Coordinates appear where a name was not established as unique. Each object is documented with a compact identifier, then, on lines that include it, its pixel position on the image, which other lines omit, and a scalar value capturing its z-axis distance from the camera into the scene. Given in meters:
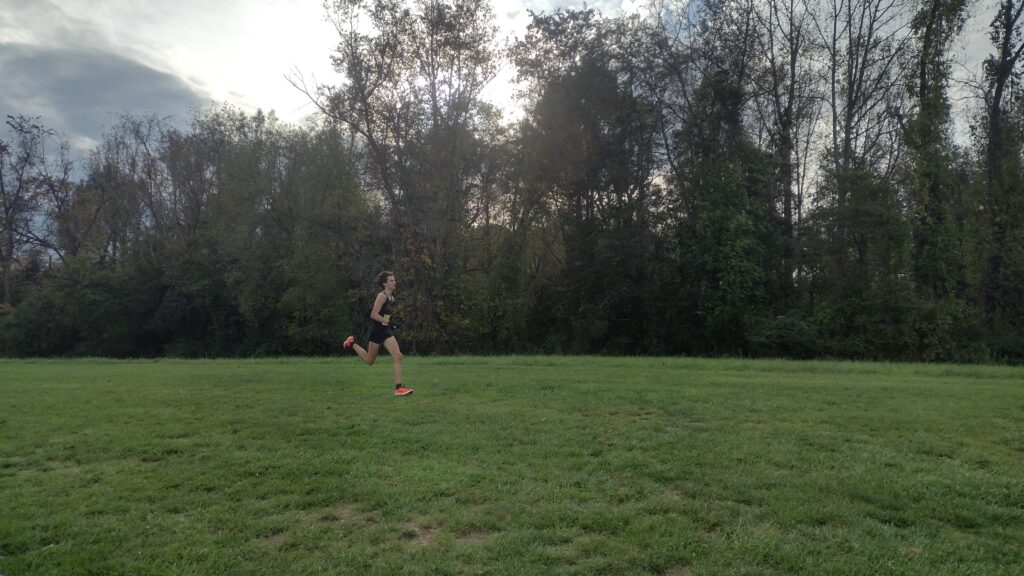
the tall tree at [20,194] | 43.59
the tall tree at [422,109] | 32.66
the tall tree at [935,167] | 27.41
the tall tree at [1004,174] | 27.70
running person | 10.44
